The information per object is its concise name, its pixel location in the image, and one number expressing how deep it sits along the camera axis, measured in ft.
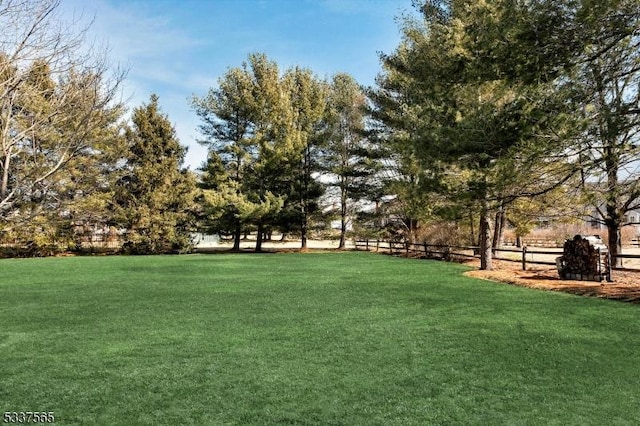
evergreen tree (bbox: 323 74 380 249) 95.40
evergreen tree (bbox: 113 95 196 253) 91.25
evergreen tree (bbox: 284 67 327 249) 98.63
